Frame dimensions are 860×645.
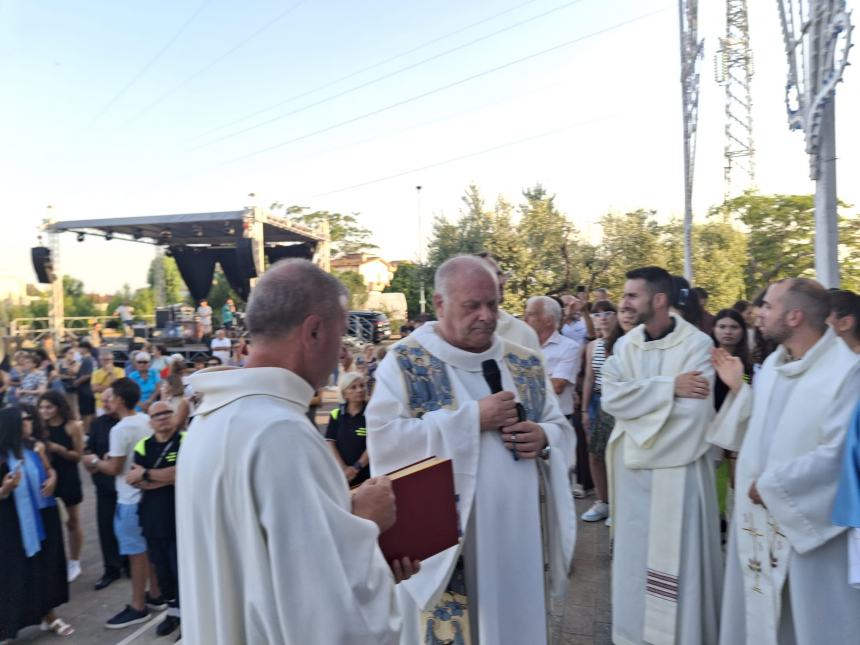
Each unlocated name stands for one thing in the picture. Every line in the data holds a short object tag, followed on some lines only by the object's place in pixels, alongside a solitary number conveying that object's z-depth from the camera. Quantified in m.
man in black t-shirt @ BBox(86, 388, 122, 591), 5.59
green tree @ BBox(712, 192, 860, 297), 23.14
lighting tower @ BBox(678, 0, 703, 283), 13.56
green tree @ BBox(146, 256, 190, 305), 54.08
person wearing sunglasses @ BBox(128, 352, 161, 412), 8.72
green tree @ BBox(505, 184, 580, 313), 19.34
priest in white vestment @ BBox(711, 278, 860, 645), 2.80
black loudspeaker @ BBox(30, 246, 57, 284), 20.31
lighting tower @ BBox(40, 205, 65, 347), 20.23
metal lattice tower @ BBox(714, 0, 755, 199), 23.30
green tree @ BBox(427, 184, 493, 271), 20.05
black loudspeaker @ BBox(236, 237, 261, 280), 17.92
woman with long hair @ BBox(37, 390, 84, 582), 5.55
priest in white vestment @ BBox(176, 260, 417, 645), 1.35
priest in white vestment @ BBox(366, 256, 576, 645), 2.64
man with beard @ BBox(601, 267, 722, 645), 3.57
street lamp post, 22.16
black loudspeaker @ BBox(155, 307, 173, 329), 21.44
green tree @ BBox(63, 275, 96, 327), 49.82
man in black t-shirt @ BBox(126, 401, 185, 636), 4.57
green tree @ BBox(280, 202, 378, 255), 41.72
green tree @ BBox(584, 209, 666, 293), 20.80
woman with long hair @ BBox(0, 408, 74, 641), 4.43
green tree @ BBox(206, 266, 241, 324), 45.38
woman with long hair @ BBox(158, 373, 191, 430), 6.05
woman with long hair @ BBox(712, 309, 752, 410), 5.12
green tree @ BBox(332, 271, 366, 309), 36.38
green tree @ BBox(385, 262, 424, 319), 23.33
